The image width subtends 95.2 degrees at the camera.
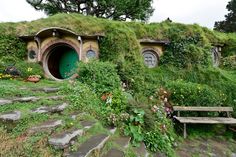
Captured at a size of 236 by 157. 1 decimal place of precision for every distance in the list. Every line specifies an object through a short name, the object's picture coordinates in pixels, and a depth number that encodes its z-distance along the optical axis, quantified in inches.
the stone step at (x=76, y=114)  82.2
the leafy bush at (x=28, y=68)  155.5
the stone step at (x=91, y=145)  59.5
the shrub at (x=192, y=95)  140.1
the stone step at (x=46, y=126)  66.9
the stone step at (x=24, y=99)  83.0
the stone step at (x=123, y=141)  77.5
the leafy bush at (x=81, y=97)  93.6
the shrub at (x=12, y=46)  172.9
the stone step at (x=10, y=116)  70.2
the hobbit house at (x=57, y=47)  165.6
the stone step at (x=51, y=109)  81.1
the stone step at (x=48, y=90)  111.5
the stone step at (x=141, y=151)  78.4
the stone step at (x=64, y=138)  60.5
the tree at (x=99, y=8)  333.8
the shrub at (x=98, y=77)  117.9
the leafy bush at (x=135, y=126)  87.6
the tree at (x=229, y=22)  368.4
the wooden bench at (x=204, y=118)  125.0
